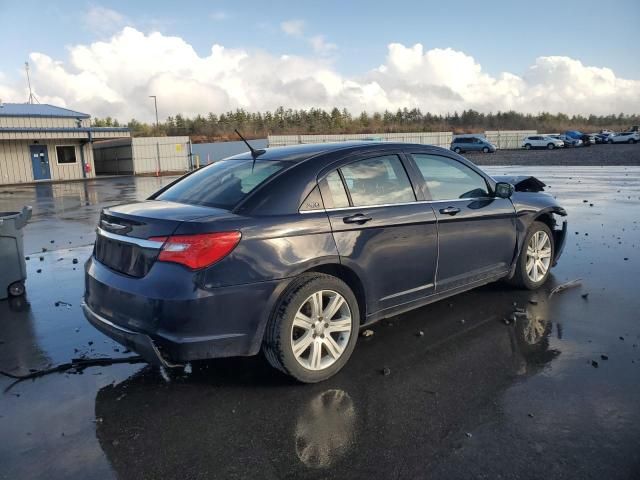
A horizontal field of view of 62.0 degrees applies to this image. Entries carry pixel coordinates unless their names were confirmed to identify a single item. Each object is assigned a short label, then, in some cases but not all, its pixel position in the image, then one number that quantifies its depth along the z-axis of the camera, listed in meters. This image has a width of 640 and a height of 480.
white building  31.88
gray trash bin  5.90
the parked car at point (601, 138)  60.97
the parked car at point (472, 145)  47.78
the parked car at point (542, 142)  52.56
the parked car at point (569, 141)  54.97
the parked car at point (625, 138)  56.78
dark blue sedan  3.32
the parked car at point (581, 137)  57.31
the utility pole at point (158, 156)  39.69
